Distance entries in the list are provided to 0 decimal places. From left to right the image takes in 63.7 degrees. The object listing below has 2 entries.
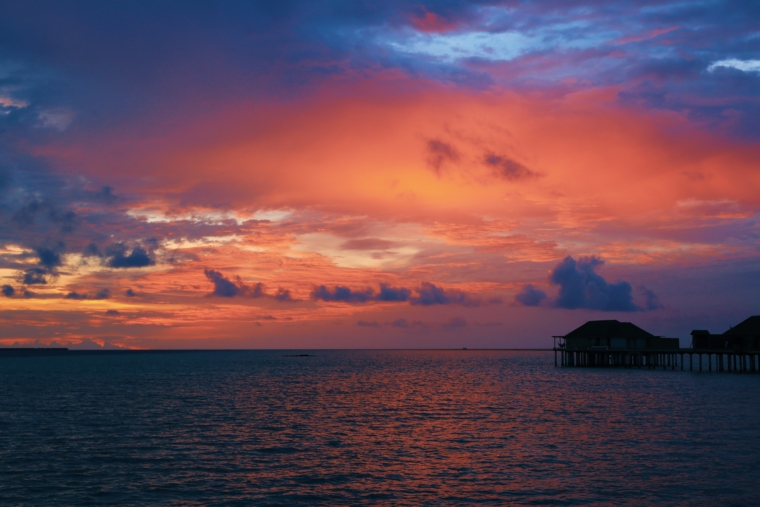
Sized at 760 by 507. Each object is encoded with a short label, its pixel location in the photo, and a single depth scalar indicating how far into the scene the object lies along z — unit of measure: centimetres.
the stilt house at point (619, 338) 11331
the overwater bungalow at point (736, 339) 9244
